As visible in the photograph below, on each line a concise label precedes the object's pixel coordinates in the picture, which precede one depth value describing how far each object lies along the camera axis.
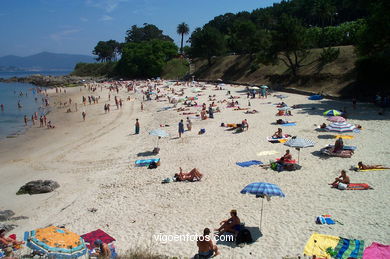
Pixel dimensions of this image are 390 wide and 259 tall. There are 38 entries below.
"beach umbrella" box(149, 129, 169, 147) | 17.67
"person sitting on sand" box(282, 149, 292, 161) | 13.78
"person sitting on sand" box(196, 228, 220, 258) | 7.72
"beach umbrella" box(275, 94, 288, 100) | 33.47
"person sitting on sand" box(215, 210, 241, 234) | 8.79
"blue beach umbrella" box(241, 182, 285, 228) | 8.76
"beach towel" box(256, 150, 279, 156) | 15.70
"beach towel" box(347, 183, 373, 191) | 11.02
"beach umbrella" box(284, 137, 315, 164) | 13.45
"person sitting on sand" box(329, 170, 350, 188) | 11.24
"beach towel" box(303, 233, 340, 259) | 7.55
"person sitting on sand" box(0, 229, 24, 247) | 8.72
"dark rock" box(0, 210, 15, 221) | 11.43
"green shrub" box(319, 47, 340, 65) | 38.53
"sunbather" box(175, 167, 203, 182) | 13.47
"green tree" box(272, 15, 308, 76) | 39.00
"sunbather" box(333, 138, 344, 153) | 14.51
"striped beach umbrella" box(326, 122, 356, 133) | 16.91
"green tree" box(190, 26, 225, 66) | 64.50
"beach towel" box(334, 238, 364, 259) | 7.35
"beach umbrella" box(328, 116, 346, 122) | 17.56
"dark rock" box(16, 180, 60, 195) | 13.89
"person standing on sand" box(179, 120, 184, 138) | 20.65
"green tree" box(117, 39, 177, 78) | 80.12
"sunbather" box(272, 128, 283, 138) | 17.83
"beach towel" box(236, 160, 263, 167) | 14.49
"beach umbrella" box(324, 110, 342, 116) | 19.98
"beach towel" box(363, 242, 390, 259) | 6.51
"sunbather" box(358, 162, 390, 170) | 12.59
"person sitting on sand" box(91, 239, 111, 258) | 7.60
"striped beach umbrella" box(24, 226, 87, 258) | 7.46
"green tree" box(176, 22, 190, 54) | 98.31
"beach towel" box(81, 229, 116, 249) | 8.92
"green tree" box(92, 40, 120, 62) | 132.38
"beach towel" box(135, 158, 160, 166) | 15.95
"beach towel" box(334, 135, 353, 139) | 17.06
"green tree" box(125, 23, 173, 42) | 136.12
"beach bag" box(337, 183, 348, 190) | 11.09
